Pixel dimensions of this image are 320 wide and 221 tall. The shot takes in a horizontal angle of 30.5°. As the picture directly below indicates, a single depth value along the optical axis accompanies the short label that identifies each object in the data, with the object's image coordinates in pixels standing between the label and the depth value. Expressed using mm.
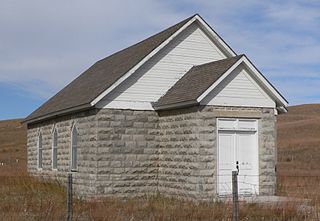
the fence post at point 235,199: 11359
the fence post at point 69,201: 11600
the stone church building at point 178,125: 18984
